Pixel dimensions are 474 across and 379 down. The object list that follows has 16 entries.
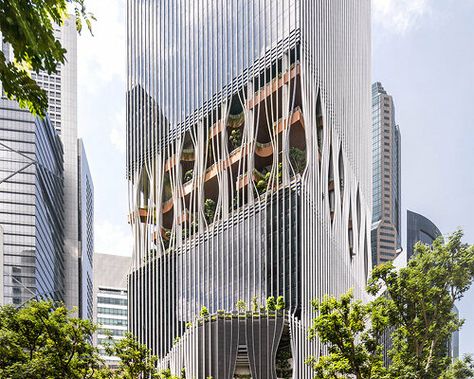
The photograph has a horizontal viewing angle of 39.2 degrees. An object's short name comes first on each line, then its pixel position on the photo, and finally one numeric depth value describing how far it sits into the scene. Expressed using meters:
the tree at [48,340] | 21.08
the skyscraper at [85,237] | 115.69
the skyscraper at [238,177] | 39.44
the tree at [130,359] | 22.81
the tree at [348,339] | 18.84
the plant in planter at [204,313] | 38.78
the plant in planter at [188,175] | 49.09
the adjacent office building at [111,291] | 153.75
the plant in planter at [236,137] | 45.56
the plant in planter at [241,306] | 38.38
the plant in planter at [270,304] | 33.49
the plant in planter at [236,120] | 45.47
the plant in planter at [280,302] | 32.60
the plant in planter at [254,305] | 39.12
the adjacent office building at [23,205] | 81.82
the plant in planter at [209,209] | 46.53
